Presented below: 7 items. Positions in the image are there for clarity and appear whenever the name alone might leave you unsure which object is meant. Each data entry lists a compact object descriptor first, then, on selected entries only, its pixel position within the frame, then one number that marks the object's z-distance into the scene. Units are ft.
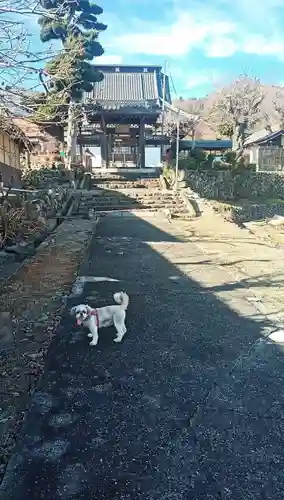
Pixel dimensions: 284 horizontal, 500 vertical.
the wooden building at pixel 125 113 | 80.12
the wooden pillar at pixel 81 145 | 83.58
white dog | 11.83
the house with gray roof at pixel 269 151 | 97.81
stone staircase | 49.45
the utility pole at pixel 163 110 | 82.05
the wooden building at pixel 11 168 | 41.98
